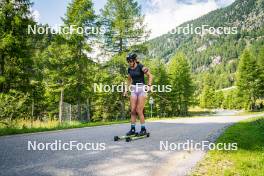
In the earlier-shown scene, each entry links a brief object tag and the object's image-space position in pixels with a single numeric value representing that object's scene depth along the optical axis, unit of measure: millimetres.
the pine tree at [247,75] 67125
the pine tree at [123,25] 34312
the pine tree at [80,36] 32000
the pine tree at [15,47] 21344
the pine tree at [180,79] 59250
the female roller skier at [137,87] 9117
